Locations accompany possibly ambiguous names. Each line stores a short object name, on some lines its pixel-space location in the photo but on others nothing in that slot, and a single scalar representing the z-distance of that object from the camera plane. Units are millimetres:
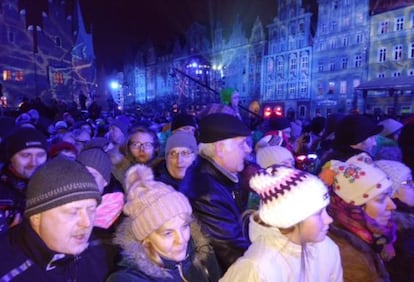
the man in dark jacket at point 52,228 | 1768
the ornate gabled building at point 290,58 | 35344
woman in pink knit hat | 1921
